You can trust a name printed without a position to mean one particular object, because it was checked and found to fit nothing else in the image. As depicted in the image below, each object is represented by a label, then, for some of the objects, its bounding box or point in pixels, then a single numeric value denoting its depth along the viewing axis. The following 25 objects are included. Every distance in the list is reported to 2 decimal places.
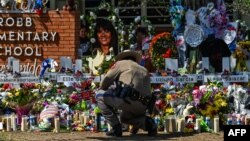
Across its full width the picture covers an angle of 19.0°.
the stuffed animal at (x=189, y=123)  11.16
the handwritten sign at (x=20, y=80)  12.57
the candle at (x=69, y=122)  11.35
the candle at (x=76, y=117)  11.51
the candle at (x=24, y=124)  11.20
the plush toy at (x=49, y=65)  12.83
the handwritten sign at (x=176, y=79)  12.48
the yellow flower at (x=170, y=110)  11.63
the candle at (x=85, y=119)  11.33
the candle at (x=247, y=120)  11.22
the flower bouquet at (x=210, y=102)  11.39
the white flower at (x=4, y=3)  13.76
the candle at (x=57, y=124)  11.05
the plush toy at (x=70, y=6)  13.82
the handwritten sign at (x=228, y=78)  12.41
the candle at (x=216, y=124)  11.09
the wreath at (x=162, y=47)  13.60
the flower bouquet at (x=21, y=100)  11.57
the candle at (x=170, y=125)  11.12
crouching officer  10.46
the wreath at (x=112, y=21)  14.36
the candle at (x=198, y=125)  11.13
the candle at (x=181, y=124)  11.12
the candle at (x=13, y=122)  11.25
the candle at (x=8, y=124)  11.24
